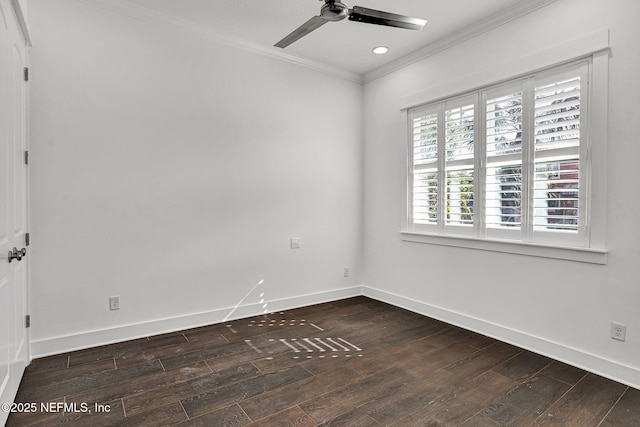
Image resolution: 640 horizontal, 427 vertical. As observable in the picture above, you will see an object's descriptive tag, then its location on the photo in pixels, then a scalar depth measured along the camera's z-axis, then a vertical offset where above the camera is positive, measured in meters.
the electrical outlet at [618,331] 2.50 -0.85
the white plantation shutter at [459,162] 3.48 +0.45
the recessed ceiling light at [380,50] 3.87 +1.71
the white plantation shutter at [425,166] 3.85 +0.45
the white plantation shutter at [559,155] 2.72 +0.41
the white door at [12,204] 1.89 +0.02
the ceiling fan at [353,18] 2.34 +1.28
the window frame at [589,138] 2.57 +0.50
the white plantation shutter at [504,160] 3.09 +0.42
